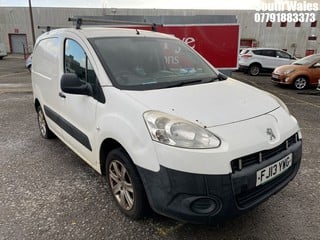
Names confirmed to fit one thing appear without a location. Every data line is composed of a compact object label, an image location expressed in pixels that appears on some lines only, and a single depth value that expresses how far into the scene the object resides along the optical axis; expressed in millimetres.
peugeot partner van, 1982
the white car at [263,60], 15328
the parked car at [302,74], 10445
